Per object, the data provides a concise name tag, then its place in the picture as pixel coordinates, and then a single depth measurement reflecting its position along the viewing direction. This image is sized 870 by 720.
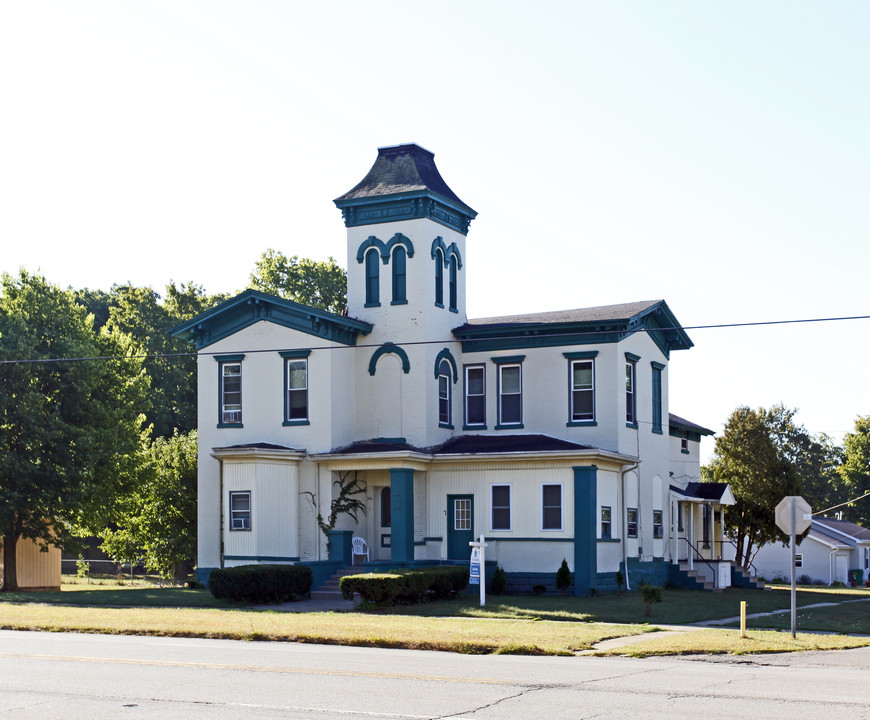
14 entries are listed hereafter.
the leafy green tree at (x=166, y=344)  61.06
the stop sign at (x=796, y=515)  21.12
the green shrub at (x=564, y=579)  33.12
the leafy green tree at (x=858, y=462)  75.06
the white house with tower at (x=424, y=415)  34.41
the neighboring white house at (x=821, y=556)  61.72
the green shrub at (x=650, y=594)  25.75
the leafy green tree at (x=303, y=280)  60.00
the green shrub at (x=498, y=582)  33.47
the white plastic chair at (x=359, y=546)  35.28
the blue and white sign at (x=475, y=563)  29.64
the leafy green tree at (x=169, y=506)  44.31
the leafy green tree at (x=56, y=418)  36.47
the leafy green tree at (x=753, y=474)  43.44
